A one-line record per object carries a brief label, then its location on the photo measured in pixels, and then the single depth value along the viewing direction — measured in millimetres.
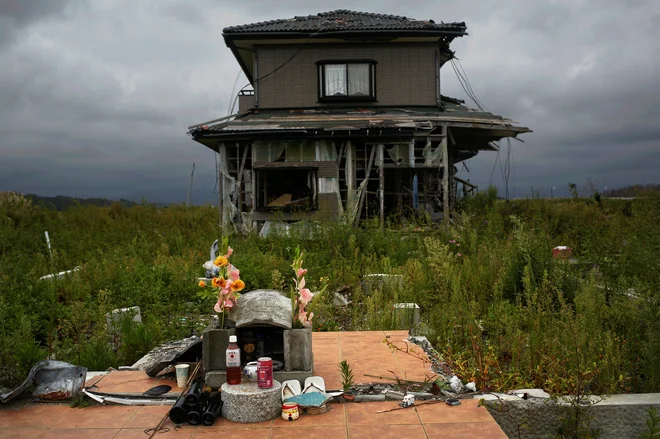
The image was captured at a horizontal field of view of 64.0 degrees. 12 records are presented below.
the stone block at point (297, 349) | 4754
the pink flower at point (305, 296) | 4891
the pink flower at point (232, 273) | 4754
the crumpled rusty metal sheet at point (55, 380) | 4621
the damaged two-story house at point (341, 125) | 15312
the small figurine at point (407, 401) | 4402
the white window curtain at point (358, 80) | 17000
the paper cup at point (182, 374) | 4844
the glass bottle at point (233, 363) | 4367
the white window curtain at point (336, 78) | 17016
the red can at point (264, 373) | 4266
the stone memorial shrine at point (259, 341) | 4715
